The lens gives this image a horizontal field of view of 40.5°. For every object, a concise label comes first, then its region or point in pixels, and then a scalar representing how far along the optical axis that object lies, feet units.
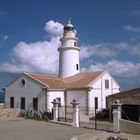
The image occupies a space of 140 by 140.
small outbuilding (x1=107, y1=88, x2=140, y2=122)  50.00
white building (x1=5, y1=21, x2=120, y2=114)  61.13
